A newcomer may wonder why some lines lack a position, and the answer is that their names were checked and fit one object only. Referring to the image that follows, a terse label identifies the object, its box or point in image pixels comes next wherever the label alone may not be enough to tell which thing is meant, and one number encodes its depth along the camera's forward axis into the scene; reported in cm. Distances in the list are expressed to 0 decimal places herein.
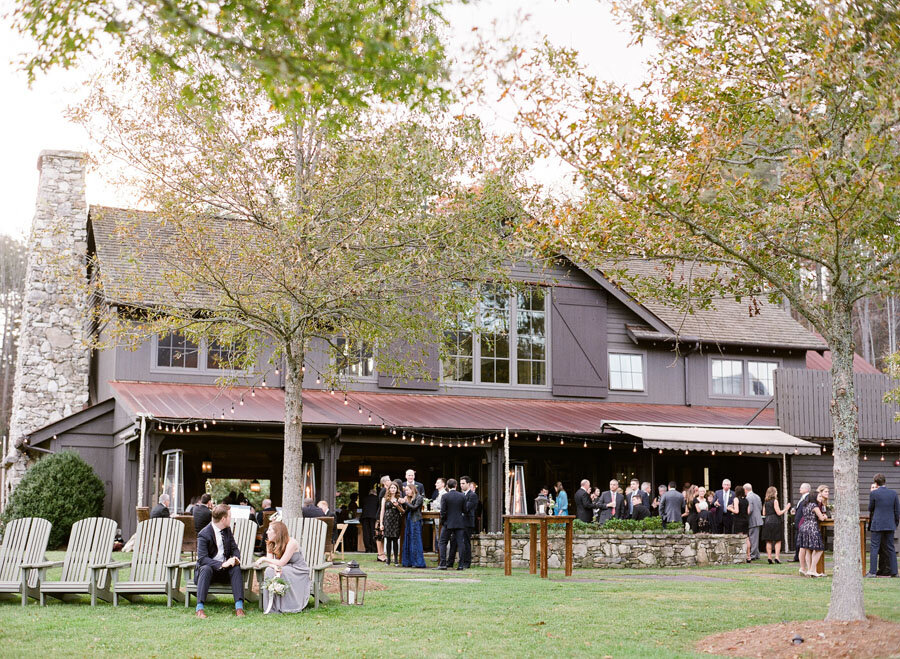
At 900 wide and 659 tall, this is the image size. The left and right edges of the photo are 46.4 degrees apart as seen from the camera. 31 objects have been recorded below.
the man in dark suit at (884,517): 1590
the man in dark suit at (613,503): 1955
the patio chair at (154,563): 1078
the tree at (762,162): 879
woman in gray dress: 1048
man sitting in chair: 1041
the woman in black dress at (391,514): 1728
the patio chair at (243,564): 1064
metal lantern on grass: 1100
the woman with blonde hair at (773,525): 1941
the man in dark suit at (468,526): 1650
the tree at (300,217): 1339
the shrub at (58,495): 1972
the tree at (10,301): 4481
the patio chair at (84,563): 1082
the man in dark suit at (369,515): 2044
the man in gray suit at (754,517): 2000
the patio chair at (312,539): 1134
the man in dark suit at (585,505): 1920
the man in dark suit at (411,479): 1725
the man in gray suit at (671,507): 1933
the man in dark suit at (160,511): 1664
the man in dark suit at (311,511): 1667
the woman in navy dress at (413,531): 1681
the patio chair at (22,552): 1084
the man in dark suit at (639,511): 1902
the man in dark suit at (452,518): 1635
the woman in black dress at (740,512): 1997
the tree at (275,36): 667
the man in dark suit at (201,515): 1529
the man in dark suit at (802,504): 1564
